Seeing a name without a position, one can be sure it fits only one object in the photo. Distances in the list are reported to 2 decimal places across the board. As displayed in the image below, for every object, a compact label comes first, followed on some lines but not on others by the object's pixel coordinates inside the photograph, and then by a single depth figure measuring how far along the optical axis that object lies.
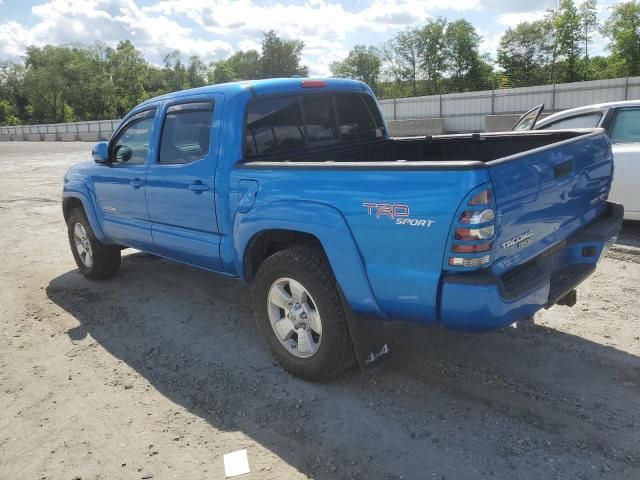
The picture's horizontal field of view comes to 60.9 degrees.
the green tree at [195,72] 98.56
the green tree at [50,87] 77.88
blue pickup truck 2.70
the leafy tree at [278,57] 102.25
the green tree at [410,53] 68.12
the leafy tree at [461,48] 65.00
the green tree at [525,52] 53.53
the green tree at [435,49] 66.94
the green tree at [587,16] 50.51
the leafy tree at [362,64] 78.25
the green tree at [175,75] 94.31
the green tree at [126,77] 83.75
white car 6.01
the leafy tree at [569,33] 51.28
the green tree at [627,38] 44.66
